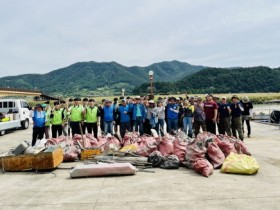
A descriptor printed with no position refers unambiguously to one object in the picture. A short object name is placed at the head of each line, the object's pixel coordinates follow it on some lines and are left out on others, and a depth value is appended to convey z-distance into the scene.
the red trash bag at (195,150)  5.35
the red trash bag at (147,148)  6.01
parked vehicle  13.41
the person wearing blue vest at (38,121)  7.43
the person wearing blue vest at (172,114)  8.10
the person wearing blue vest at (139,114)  8.08
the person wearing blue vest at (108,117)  7.87
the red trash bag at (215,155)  5.35
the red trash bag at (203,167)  4.85
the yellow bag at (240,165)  4.92
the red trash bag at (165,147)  5.83
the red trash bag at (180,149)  5.68
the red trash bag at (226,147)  5.72
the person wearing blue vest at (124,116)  8.06
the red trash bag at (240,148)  5.97
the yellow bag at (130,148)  6.26
